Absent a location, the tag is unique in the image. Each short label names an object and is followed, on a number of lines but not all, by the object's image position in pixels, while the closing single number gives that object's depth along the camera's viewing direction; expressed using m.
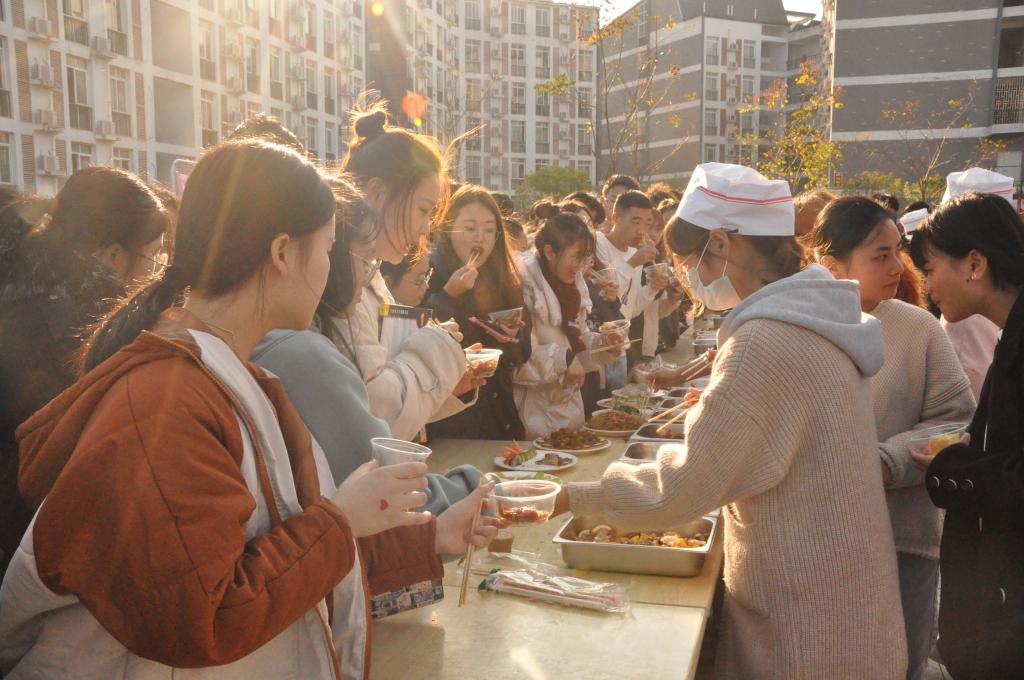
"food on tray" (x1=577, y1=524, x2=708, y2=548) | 2.72
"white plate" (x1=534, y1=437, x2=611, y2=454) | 3.96
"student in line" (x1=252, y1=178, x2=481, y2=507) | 1.83
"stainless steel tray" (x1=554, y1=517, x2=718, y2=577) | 2.57
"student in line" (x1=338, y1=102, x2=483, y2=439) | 2.64
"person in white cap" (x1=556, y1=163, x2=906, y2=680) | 2.15
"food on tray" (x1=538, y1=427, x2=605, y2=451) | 4.04
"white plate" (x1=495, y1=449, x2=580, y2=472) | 3.65
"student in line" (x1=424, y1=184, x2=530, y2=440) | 4.57
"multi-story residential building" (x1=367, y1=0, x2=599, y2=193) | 54.34
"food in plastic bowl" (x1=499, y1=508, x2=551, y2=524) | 2.26
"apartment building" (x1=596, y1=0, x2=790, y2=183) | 49.91
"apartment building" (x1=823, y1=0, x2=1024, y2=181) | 32.38
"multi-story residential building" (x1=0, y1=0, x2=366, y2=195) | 19.55
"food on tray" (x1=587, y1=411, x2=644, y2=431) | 4.44
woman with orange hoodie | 1.17
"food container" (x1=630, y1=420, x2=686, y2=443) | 4.08
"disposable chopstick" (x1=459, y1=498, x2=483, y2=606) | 2.06
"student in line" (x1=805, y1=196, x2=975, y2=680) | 3.04
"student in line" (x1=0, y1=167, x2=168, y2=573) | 2.63
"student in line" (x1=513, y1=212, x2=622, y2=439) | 4.84
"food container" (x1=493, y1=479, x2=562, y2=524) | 2.27
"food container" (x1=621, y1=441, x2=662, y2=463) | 3.81
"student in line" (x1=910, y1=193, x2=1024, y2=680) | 2.47
